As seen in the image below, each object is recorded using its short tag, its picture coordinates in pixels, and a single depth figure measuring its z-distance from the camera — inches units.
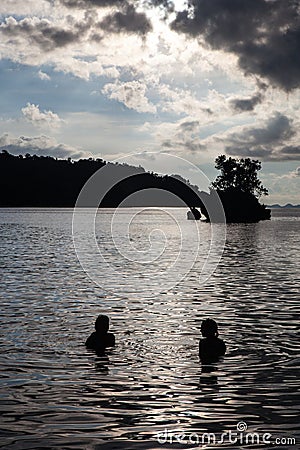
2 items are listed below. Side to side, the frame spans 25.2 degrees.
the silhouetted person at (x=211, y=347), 852.6
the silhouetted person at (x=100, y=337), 908.8
